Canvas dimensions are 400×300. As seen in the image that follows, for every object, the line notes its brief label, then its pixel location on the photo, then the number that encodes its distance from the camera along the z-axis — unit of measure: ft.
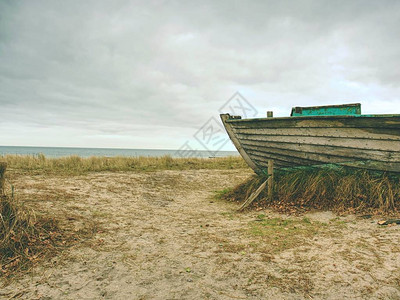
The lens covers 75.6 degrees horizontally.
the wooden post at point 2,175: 12.77
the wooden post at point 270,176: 21.62
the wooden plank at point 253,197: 21.01
